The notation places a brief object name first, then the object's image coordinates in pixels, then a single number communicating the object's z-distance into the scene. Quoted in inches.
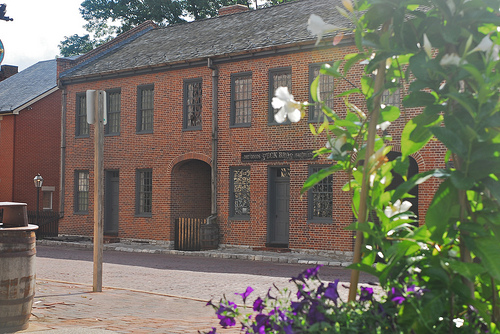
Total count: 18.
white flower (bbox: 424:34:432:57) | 113.1
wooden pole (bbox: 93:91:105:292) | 420.2
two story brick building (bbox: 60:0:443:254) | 831.1
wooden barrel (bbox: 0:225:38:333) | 278.5
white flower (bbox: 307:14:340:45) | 127.5
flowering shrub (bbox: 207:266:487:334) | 116.2
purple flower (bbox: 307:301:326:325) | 118.8
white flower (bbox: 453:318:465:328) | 119.7
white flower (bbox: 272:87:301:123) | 132.6
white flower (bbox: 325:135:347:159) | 132.0
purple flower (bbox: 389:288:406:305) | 116.0
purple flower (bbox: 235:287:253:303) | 136.1
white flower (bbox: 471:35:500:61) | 110.8
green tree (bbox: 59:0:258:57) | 1806.1
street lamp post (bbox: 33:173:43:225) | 1125.2
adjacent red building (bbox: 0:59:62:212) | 1289.4
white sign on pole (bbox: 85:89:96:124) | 427.2
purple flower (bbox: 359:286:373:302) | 127.3
